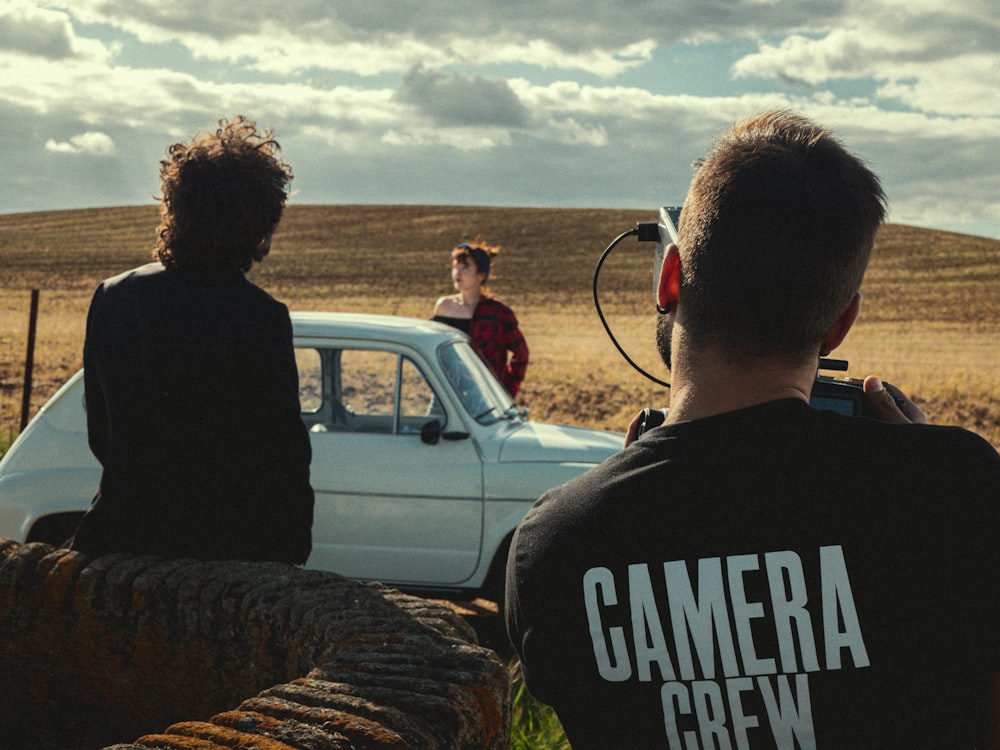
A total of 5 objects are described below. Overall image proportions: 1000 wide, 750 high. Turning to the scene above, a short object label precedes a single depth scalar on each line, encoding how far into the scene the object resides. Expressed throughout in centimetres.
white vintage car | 567
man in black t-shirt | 120
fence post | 1023
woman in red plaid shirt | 711
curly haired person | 286
